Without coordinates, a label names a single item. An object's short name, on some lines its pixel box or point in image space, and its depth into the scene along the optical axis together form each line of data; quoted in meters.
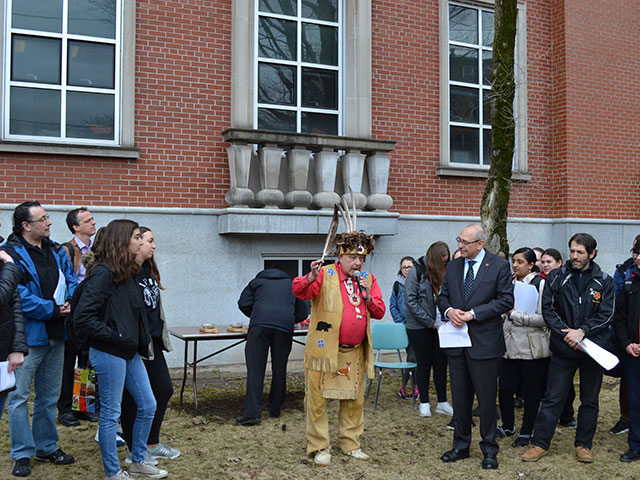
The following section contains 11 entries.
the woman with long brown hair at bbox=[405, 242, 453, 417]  7.23
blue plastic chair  8.09
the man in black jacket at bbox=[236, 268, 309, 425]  7.07
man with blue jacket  5.18
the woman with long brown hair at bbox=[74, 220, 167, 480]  4.71
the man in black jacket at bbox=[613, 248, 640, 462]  5.94
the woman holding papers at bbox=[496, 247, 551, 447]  6.32
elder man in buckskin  5.66
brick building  9.05
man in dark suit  5.71
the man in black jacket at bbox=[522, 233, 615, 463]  5.75
